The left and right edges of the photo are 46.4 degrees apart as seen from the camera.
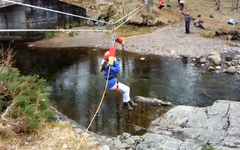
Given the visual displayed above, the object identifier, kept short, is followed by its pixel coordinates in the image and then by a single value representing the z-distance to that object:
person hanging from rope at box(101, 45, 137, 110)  9.98
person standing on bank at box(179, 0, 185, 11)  26.91
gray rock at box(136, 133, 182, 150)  7.13
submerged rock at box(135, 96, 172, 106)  11.30
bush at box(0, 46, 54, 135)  7.05
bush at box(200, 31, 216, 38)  21.41
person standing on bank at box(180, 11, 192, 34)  21.62
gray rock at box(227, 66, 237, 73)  15.55
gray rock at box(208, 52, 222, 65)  16.64
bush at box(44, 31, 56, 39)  23.47
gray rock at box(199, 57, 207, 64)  17.12
